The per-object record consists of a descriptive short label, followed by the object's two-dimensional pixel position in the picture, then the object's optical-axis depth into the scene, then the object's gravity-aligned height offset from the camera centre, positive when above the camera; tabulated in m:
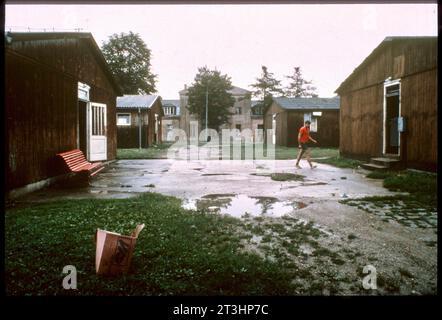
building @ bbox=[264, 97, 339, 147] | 27.91 +1.56
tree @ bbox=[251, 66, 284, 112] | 57.81 +8.79
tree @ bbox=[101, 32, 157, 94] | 45.78 +10.64
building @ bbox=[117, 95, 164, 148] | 27.39 +1.24
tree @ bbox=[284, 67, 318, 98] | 75.31 +11.54
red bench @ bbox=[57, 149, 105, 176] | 9.37 -0.62
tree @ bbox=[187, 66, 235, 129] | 51.31 +5.74
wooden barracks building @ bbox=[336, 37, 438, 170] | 10.61 +1.33
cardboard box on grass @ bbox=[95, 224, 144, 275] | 3.38 -1.06
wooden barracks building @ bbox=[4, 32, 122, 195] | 7.31 +0.98
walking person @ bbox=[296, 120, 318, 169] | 13.52 +0.08
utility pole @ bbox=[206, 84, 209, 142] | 50.44 +6.31
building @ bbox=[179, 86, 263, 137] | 59.50 +3.90
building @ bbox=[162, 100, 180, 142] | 57.72 +4.22
